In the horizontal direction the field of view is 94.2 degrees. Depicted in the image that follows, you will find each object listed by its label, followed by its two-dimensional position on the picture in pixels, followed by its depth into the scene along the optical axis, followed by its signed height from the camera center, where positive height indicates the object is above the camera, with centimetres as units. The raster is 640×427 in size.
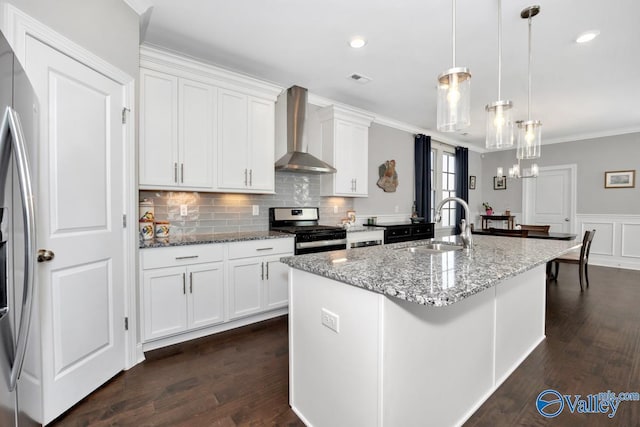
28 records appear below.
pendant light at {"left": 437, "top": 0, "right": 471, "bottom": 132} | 171 +65
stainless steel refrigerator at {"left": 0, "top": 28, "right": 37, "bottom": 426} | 103 -10
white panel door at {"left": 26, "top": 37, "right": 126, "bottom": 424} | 164 -10
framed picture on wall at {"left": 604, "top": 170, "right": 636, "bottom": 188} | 573 +55
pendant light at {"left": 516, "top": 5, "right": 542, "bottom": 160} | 268 +63
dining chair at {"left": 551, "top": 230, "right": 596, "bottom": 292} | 425 -77
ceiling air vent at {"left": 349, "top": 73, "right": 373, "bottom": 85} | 345 +154
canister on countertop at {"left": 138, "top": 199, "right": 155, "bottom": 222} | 273 -2
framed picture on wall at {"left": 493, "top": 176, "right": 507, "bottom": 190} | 736 +61
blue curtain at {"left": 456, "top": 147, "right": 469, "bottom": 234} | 664 +71
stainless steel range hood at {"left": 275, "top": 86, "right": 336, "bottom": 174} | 359 +96
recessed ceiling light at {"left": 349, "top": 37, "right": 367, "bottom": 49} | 270 +153
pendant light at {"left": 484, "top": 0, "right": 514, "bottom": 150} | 219 +63
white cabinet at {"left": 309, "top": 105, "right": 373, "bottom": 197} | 405 +87
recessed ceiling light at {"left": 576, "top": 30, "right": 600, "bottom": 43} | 255 +150
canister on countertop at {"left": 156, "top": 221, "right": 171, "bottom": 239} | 274 -20
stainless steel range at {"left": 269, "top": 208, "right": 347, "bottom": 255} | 333 -26
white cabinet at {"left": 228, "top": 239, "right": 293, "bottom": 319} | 286 -69
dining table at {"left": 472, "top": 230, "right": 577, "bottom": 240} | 432 -42
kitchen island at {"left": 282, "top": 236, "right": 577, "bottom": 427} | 122 -62
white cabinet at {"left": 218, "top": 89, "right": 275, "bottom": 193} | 304 +71
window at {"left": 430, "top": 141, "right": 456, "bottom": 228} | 620 +63
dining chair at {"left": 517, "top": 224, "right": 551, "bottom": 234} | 469 -34
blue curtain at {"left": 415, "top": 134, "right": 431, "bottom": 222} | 558 +64
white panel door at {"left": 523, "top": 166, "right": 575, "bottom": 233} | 649 +20
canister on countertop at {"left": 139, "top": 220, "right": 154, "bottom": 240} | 266 -19
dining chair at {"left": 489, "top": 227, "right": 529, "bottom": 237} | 436 -38
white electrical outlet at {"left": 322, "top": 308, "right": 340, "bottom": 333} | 141 -55
